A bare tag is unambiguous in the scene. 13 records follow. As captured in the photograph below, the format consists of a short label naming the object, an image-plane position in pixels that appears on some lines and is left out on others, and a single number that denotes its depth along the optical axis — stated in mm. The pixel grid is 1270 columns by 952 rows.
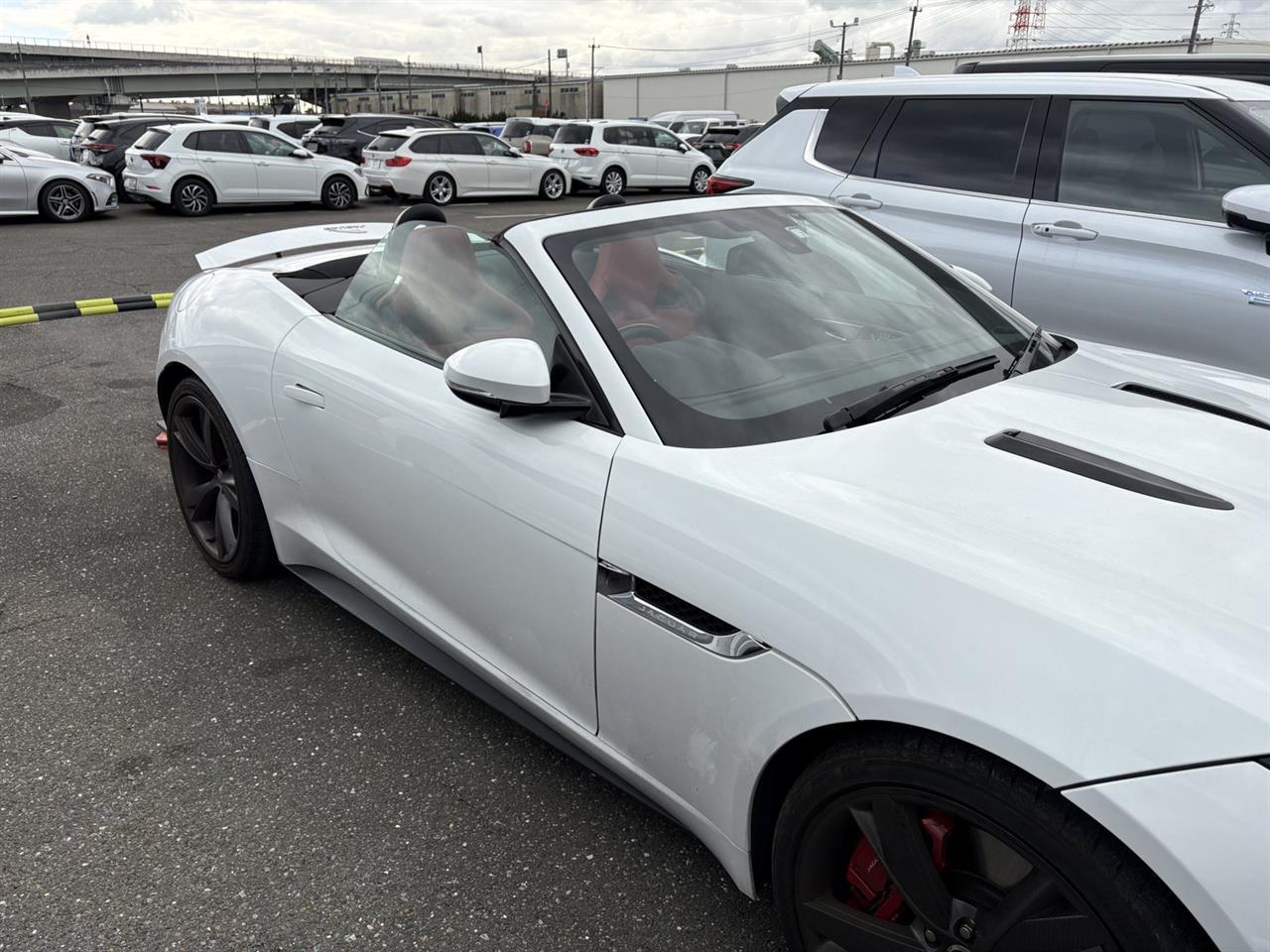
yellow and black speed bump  6973
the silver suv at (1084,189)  3998
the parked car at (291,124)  23534
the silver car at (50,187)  13609
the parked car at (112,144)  17156
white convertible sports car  1335
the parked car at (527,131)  26334
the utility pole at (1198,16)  53962
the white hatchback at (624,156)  19734
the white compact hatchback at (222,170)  15047
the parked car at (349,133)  21203
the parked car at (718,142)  27297
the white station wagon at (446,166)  17406
